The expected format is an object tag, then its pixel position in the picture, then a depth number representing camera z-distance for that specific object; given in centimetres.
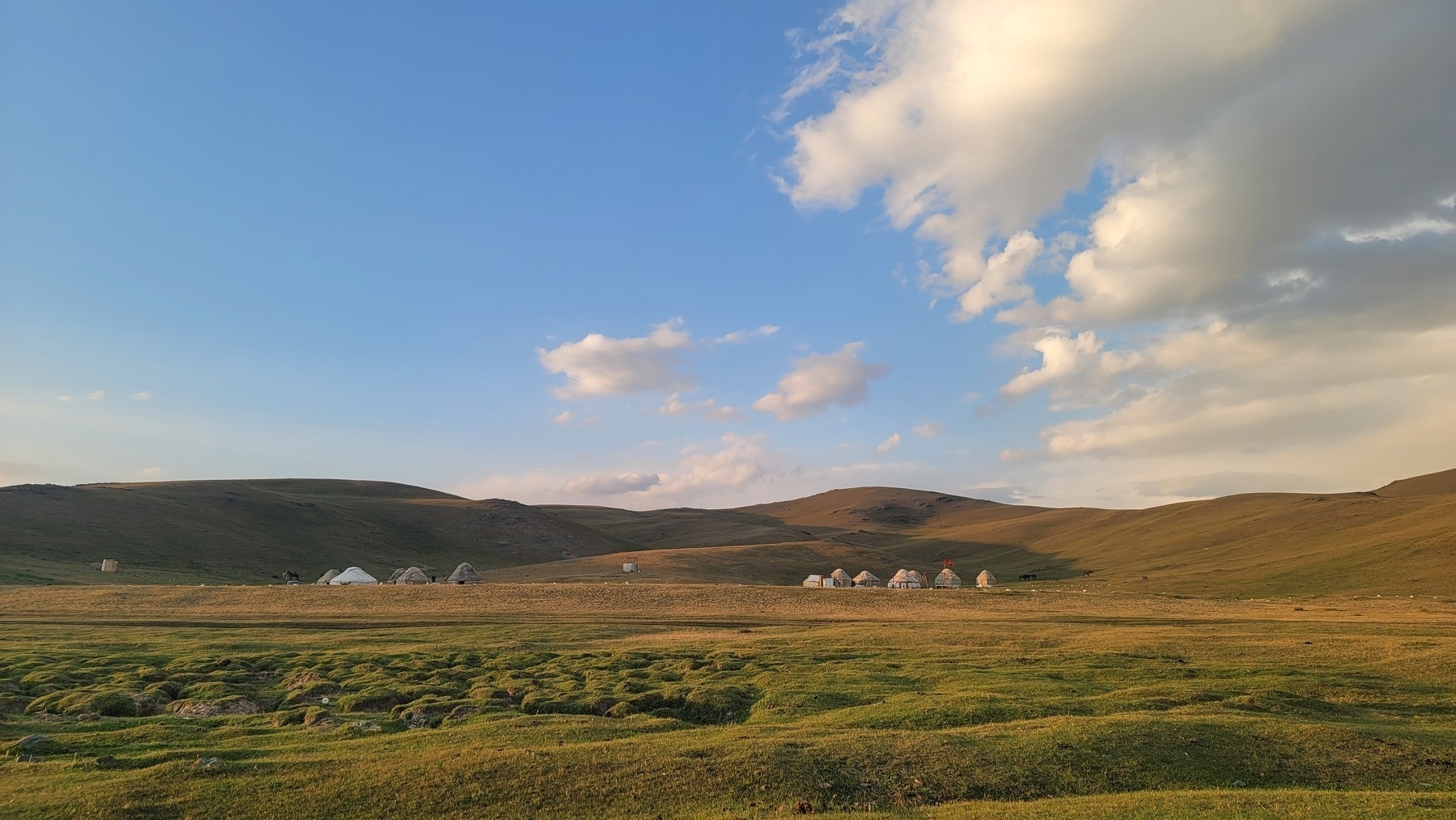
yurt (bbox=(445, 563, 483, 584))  9843
